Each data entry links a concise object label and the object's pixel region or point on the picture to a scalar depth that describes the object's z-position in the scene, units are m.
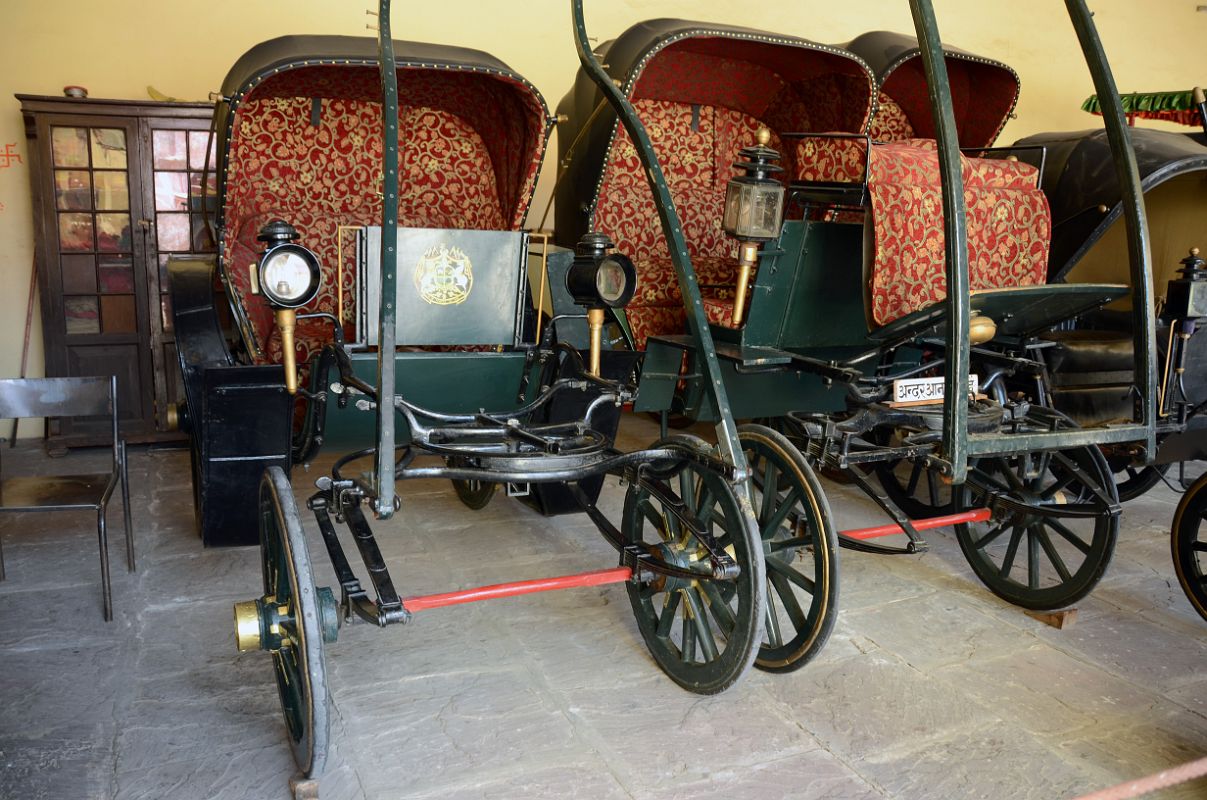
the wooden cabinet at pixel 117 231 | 4.90
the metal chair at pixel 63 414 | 3.04
